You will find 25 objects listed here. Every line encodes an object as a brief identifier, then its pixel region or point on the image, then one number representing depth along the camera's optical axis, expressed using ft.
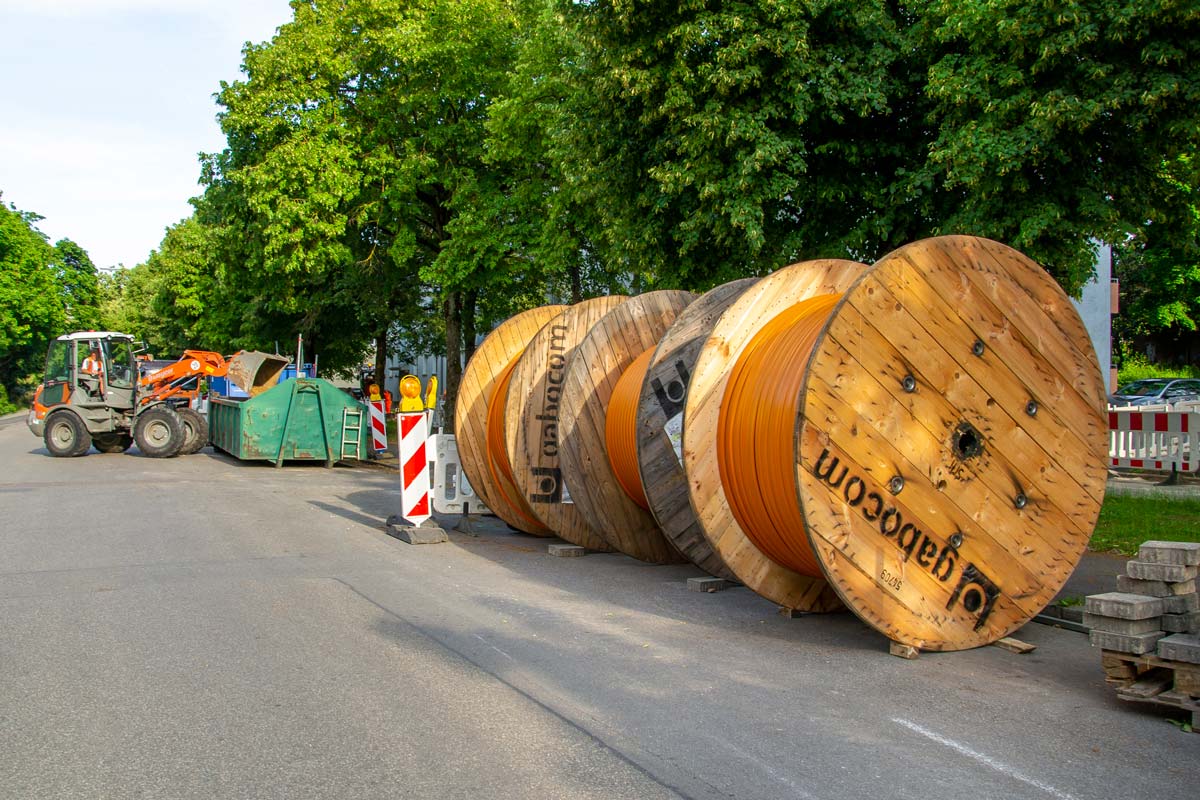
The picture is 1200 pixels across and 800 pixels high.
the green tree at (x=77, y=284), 256.93
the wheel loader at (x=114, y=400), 71.92
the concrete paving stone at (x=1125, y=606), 16.30
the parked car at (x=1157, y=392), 106.76
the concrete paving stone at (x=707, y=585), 26.48
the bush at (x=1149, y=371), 136.67
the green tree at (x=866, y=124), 33.12
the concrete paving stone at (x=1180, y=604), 16.67
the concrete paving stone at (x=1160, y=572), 16.75
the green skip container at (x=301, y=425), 65.16
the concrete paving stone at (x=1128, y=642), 16.24
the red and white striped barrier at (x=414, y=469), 35.04
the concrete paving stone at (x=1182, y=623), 16.62
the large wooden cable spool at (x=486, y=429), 36.27
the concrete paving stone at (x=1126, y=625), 16.33
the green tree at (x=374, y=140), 78.84
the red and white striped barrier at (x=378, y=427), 64.07
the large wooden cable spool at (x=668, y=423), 26.55
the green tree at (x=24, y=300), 193.77
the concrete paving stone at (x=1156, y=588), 16.85
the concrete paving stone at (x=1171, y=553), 17.02
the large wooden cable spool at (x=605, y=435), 31.22
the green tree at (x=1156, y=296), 129.49
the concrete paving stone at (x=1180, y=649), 15.62
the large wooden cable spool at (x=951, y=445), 18.88
